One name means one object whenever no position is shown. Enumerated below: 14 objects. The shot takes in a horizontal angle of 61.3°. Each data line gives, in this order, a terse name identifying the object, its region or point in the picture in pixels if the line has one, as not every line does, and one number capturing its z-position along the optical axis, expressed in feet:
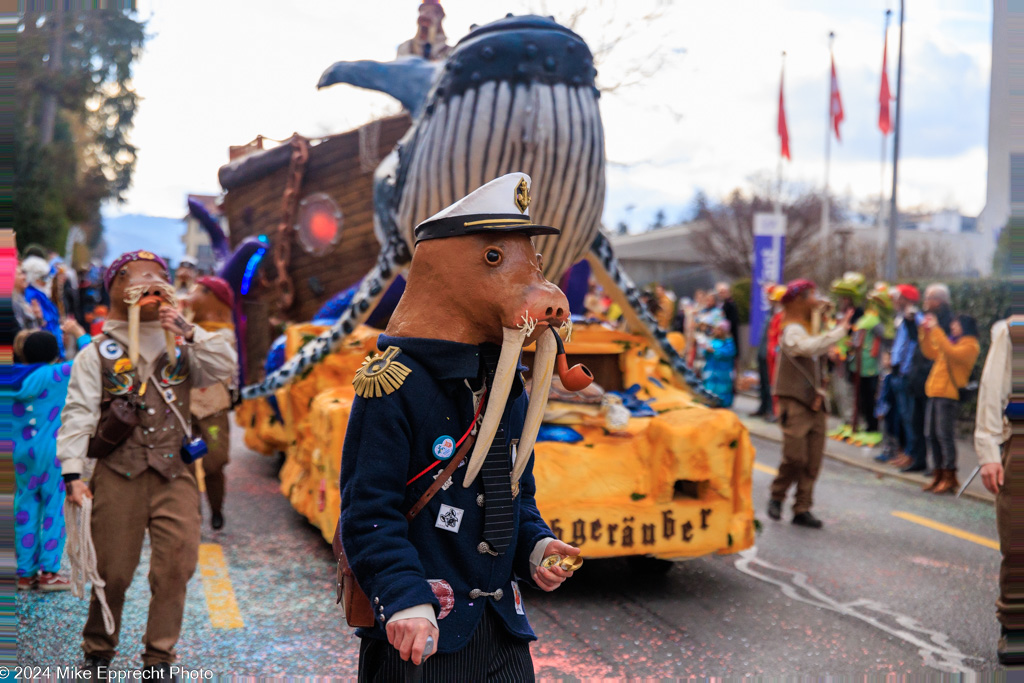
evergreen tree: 62.54
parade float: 15.48
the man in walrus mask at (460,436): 6.88
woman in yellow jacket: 26.17
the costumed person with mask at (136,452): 11.77
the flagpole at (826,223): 78.41
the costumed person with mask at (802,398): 22.48
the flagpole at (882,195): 96.81
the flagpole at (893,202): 43.16
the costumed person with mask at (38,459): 15.83
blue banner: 49.26
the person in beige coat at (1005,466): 13.25
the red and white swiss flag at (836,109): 68.54
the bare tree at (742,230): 86.48
